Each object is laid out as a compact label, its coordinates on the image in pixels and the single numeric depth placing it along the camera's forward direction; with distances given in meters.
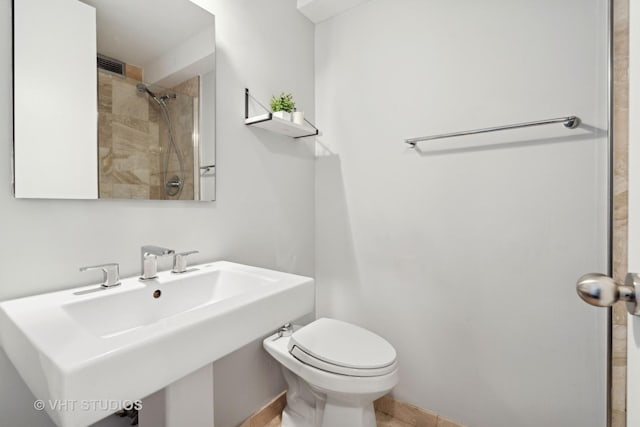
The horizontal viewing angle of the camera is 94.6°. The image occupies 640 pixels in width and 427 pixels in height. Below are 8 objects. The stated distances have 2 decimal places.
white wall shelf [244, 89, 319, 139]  1.35
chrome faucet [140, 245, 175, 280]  0.96
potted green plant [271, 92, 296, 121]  1.47
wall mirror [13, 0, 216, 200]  0.83
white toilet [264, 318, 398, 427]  1.13
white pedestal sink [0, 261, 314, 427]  0.46
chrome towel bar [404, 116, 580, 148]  1.12
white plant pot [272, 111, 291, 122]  1.41
